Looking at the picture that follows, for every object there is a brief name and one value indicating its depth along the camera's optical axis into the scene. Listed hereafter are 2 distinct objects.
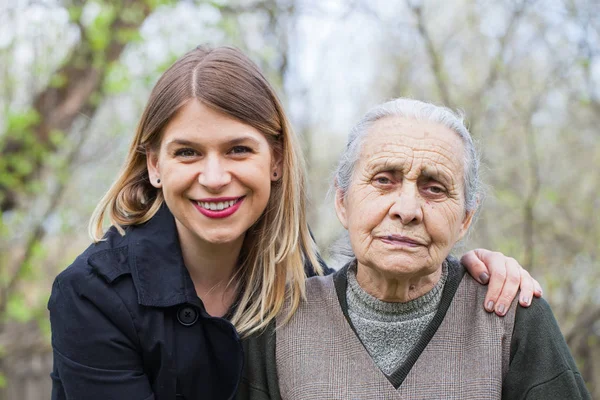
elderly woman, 2.21
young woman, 2.32
